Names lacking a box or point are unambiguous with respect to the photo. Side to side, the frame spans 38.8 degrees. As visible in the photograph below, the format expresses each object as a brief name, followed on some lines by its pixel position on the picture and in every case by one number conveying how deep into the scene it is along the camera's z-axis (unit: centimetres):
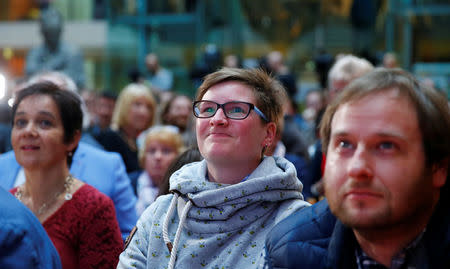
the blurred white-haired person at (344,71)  460
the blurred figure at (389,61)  736
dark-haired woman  315
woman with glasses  250
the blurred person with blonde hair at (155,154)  494
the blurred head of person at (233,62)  904
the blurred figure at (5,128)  545
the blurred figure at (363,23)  1141
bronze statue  901
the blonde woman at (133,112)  629
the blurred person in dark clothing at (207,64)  963
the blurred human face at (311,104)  862
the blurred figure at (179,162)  335
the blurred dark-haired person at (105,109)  771
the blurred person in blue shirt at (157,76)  1091
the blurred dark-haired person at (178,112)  641
